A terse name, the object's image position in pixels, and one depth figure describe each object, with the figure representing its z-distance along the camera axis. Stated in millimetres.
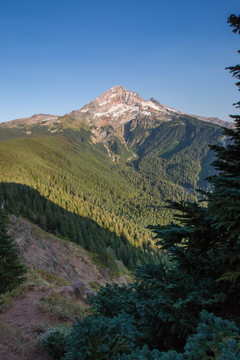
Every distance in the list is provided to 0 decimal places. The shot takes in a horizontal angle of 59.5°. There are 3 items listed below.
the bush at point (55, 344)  6625
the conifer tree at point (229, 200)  4684
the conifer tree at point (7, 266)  14758
